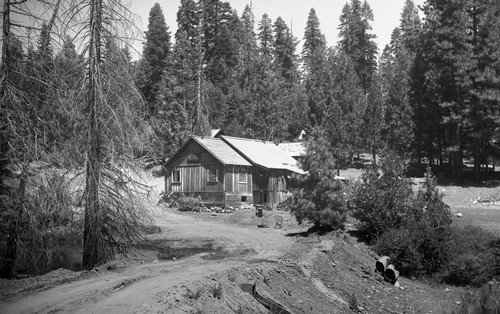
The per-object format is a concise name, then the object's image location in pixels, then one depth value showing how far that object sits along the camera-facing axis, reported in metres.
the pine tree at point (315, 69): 61.04
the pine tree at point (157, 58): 70.00
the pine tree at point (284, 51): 97.31
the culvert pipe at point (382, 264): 21.89
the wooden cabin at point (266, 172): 44.47
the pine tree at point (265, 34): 98.75
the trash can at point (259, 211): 35.82
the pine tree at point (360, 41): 89.38
